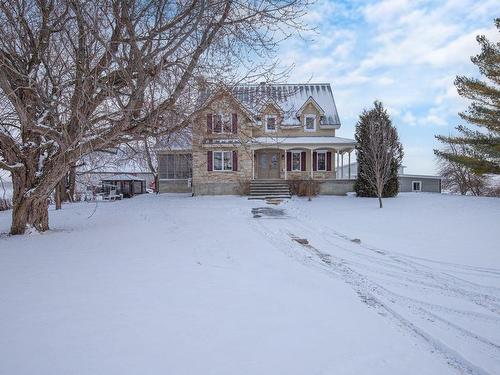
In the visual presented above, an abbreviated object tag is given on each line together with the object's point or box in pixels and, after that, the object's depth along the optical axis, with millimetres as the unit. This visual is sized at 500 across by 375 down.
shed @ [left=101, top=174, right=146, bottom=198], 34031
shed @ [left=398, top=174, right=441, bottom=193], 27656
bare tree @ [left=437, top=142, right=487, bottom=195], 31866
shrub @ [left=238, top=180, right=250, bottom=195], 22844
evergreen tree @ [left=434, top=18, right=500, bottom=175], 19969
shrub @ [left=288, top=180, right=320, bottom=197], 21438
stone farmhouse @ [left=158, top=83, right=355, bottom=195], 23516
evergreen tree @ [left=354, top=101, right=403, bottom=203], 17844
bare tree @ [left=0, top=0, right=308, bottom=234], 7414
